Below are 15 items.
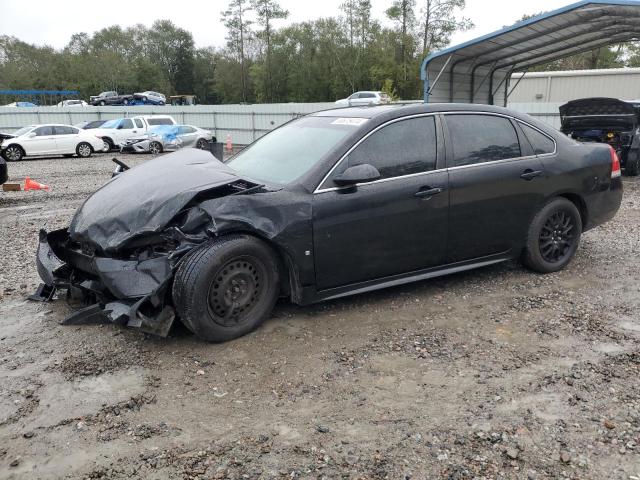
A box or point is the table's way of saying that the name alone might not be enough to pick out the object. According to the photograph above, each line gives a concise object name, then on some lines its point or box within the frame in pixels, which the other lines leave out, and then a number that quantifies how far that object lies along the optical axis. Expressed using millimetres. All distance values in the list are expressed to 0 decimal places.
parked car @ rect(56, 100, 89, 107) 45672
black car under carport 11844
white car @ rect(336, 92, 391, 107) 33719
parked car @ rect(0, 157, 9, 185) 9762
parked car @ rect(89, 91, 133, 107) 44562
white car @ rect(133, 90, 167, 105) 45812
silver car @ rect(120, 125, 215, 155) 21422
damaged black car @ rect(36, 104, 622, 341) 3797
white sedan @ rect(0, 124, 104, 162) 19734
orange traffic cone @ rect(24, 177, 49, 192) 12195
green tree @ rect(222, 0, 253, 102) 58750
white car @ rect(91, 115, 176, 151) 22844
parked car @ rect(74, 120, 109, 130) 23931
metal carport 12500
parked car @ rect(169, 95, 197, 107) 55641
